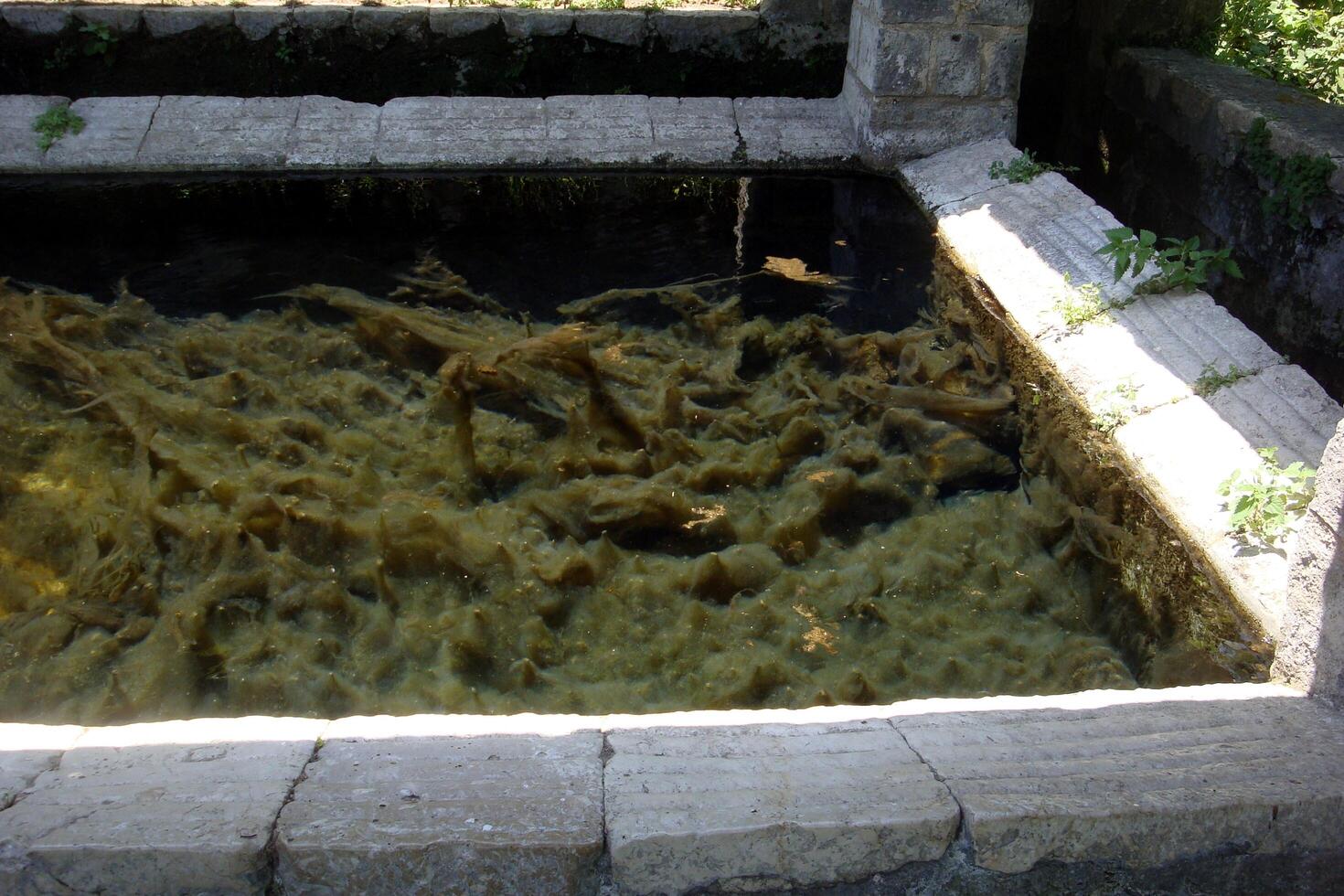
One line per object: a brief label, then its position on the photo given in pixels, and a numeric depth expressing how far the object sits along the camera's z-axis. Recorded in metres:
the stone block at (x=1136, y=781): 2.15
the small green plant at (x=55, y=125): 6.42
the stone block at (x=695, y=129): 6.67
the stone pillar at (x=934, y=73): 6.14
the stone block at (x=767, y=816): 2.08
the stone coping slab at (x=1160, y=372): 3.42
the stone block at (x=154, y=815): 1.99
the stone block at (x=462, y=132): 6.54
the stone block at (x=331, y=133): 6.45
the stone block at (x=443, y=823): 2.04
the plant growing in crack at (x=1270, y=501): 3.23
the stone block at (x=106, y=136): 6.36
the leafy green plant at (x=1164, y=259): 4.50
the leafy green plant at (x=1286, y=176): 4.95
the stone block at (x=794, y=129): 6.75
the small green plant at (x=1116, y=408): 3.95
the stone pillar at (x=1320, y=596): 2.55
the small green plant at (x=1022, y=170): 5.79
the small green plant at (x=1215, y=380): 3.91
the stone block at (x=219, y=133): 6.40
